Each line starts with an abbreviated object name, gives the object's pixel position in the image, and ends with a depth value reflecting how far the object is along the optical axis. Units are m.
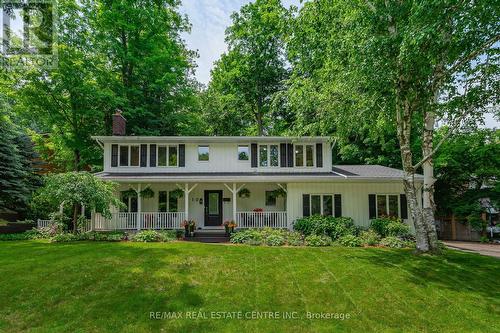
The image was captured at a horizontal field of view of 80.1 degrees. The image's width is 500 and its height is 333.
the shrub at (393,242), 11.96
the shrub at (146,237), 12.47
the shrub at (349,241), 12.09
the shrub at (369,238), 12.34
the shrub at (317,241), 12.06
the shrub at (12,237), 13.29
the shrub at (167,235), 12.61
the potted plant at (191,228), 14.38
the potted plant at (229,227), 14.19
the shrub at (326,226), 13.24
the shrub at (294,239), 12.19
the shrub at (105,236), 12.48
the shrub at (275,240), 12.12
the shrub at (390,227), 13.18
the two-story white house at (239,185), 15.03
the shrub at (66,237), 12.05
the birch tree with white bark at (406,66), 8.05
